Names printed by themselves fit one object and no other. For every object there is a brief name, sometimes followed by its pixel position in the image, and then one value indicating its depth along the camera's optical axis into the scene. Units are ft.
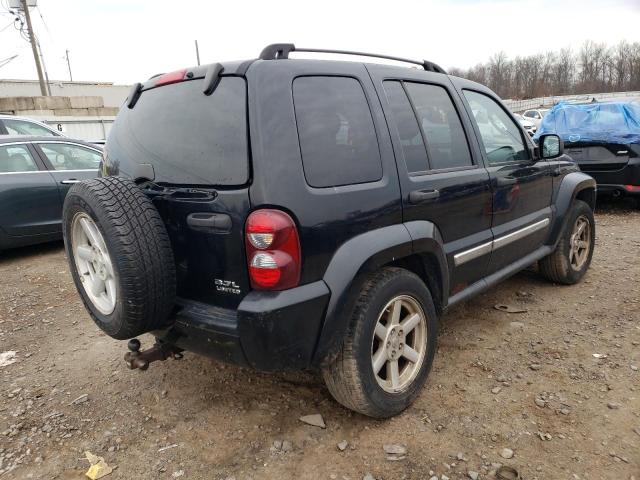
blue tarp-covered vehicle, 22.81
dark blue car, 18.34
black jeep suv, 6.70
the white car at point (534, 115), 80.55
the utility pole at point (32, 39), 72.74
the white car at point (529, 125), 58.44
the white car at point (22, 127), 28.17
